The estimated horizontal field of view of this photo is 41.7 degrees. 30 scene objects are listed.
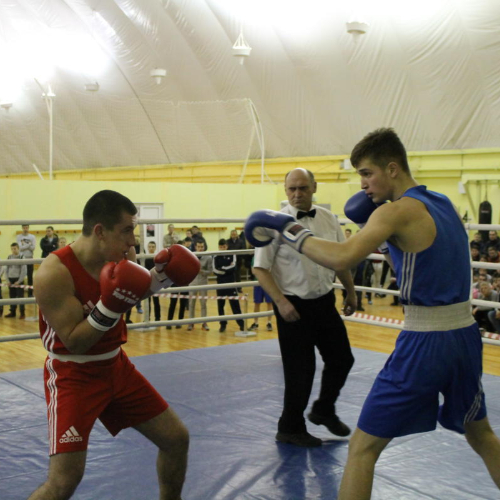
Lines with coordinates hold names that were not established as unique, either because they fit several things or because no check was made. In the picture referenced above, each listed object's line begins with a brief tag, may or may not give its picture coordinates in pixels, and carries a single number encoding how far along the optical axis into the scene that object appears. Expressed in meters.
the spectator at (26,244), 9.80
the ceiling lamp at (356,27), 11.13
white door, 13.77
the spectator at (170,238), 11.13
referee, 3.34
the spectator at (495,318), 6.34
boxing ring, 2.75
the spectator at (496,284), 6.97
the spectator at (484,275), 7.15
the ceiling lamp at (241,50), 13.02
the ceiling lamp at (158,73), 15.77
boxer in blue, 2.07
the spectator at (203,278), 7.78
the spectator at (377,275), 11.76
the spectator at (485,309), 6.82
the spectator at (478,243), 9.85
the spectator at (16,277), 9.12
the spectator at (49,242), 10.27
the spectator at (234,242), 10.70
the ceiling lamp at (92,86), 15.65
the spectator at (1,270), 9.31
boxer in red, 2.03
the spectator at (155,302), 8.23
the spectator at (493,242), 9.87
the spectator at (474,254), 8.76
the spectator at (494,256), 8.47
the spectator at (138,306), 9.59
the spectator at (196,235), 11.28
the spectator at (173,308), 8.23
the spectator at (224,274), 7.94
